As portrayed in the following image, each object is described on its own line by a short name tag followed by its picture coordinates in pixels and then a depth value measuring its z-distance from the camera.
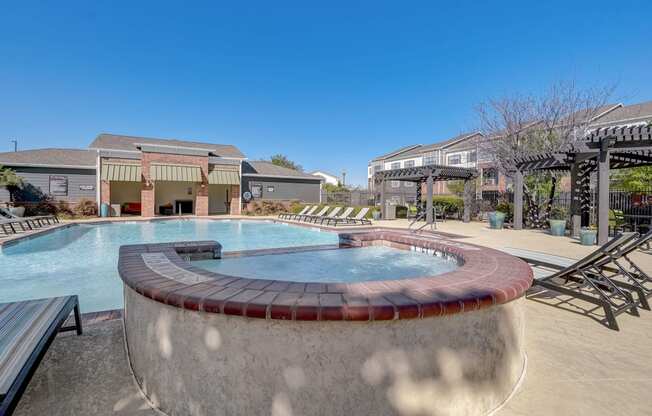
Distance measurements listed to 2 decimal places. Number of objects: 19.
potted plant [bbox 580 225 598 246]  10.43
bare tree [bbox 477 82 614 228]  17.78
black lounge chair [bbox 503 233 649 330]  4.38
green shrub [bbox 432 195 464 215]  23.82
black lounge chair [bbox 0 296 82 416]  1.93
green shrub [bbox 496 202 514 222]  19.14
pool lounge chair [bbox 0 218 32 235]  12.03
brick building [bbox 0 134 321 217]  21.22
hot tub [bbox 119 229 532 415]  2.07
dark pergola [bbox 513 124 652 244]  10.02
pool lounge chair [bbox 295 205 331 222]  19.16
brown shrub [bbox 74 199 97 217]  20.70
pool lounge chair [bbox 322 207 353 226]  17.67
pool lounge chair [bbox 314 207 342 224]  18.00
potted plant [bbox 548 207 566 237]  13.12
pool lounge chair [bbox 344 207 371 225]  17.83
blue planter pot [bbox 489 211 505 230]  15.75
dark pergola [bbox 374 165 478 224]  19.16
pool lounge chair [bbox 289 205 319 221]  20.28
